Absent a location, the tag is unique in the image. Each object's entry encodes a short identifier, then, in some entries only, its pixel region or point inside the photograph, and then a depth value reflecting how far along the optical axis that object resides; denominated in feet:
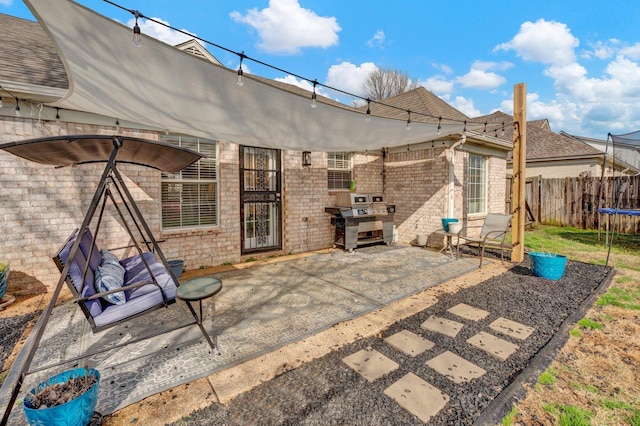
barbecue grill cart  22.03
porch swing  7.15
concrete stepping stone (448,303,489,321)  10.97
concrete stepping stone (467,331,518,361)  8.57
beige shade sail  6.94
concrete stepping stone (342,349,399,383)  7.60
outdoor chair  18.30
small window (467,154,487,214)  25.62
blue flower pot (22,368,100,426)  5.13
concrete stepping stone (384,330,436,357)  8.71
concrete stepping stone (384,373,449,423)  6.34
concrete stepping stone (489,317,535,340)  9.68
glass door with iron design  19.94
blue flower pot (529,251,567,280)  14.99
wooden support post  17.30
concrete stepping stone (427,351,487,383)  7.50
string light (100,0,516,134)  6.93
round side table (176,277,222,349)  8.04
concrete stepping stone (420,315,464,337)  9.81
